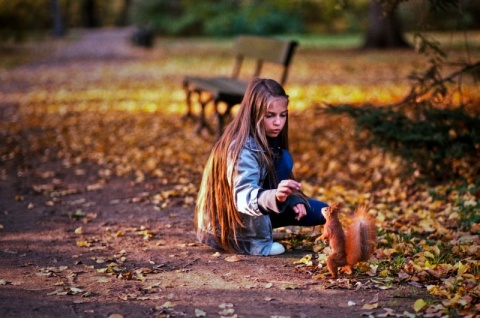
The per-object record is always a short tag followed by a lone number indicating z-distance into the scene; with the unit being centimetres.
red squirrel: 406
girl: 441
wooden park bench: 852
